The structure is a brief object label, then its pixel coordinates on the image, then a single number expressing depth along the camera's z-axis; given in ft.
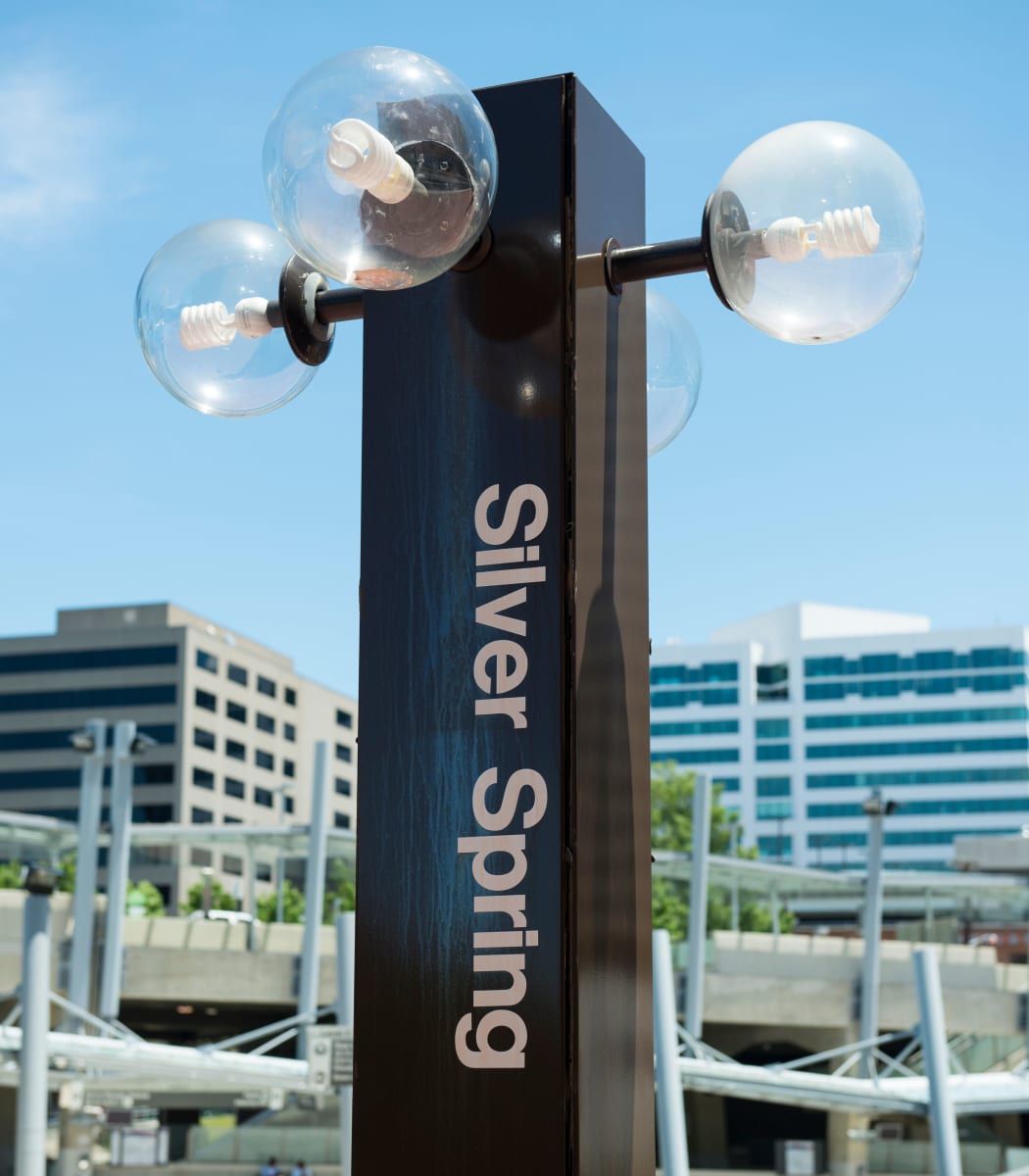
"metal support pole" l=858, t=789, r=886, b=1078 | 97.30
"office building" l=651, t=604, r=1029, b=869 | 361.30
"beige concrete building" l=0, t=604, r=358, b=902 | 296.30
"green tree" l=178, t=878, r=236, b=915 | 151.84
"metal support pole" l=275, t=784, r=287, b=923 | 118.42
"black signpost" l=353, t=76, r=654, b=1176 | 8.41
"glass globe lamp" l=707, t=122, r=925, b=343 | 8.63
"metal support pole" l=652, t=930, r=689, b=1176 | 60.23
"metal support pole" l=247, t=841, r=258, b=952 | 112.16
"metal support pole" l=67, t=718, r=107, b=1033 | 83.56
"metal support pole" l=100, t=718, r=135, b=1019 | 86.99
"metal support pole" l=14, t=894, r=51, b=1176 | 43.62
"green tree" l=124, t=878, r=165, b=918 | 180.59
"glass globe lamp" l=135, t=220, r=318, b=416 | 10.14
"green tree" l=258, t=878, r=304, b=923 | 175.61
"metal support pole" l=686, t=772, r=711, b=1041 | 97.40
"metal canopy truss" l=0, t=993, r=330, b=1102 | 67.72
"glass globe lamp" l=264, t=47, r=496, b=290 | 8.10
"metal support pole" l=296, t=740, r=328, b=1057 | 95.20
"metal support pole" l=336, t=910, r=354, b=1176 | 55.31
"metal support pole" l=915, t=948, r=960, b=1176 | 62.44
